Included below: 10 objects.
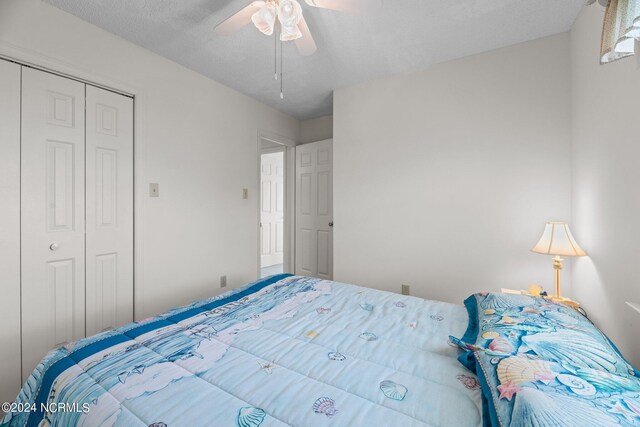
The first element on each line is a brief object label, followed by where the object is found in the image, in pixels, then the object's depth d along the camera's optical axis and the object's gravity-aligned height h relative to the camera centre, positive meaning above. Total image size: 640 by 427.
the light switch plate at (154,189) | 2.26 +0.18
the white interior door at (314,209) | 3.65 +0.04
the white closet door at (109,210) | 1.94 +0.01
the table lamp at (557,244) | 1.68 -0.20
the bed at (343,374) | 0.71 -0.55
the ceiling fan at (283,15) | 1.40 +1.05
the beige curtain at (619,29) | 0.86 +0.61
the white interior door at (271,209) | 5.33 +0.05
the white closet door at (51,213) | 1.66 -0.02
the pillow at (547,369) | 0.58 -0.43
